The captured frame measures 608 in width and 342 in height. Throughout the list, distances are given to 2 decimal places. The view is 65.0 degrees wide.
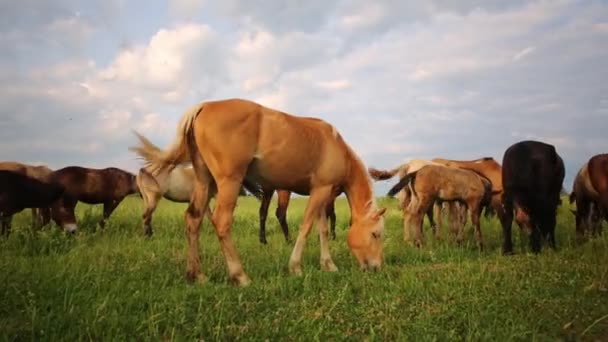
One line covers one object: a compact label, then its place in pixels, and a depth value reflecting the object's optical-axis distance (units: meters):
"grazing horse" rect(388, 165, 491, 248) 10.88
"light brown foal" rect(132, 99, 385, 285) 6.35
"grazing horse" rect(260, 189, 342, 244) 11.63
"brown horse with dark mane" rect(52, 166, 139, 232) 12.51
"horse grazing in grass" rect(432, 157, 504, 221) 14.15
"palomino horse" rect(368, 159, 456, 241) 13.42
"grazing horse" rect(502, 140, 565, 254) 9.02
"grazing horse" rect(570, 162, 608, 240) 11.22
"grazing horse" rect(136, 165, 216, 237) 12.84
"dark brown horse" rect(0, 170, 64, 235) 9.43
